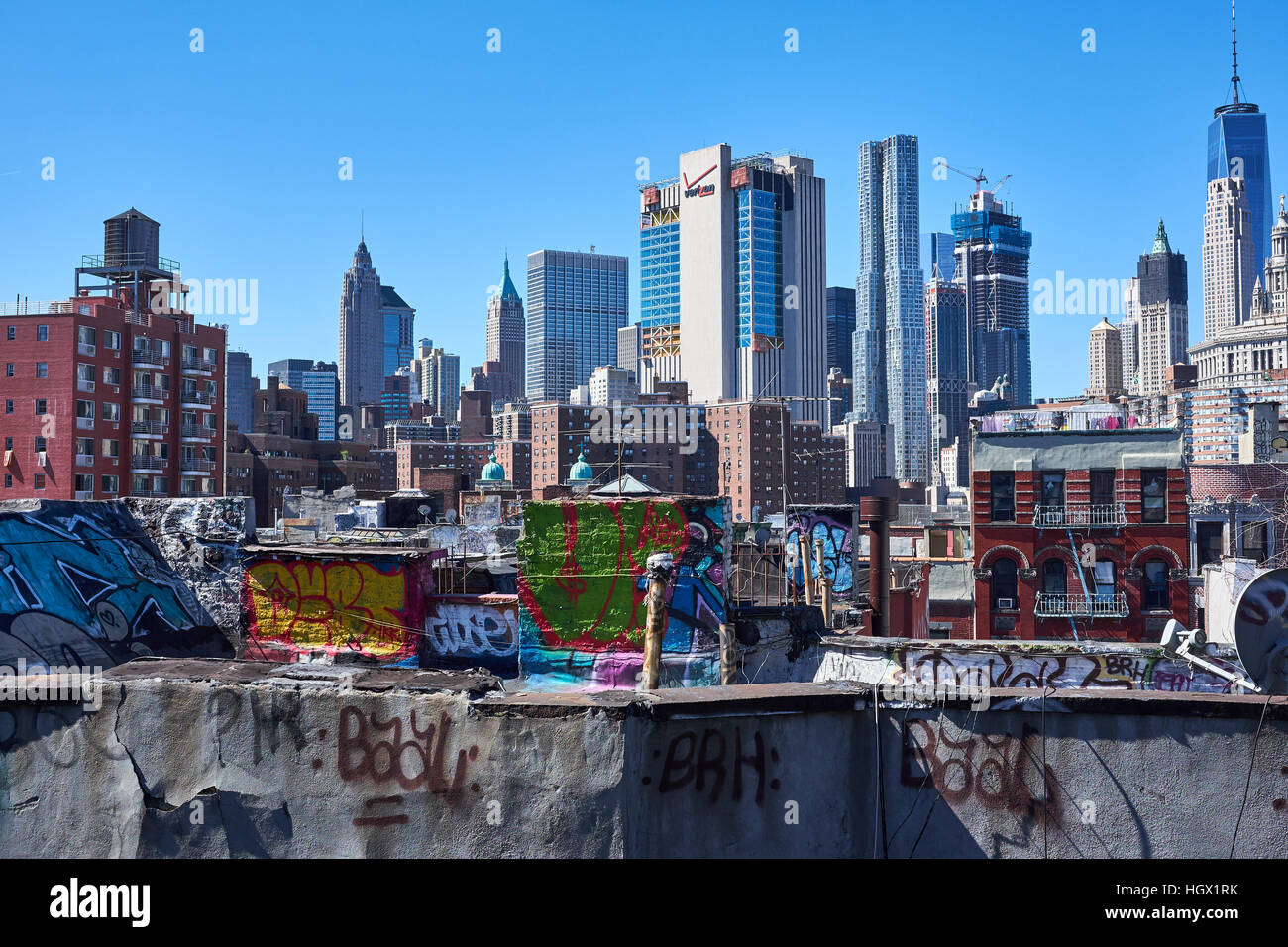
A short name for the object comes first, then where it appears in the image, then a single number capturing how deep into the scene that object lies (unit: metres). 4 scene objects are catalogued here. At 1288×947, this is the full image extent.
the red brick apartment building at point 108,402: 76.56
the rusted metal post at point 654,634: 12.34
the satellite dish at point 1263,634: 10.53
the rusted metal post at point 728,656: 14.91
